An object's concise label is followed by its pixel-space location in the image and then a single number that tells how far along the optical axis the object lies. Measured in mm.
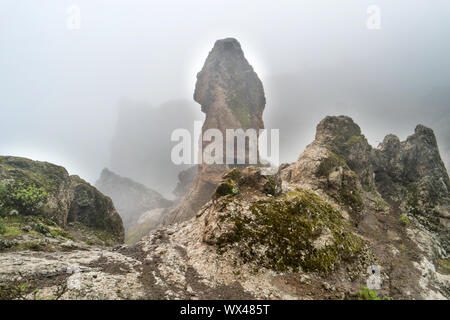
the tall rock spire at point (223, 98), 45062
